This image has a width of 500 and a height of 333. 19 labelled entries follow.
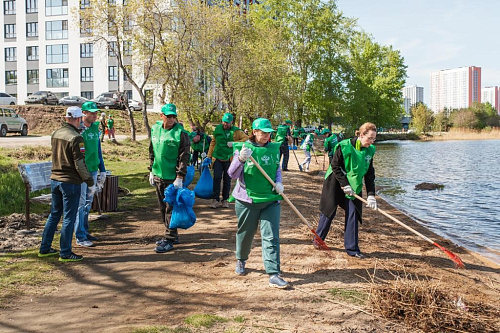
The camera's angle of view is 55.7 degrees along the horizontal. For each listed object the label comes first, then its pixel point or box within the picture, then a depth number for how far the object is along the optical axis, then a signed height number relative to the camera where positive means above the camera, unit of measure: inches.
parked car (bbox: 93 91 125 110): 1642.5 +147.0
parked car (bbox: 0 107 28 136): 1077.8 +56.0
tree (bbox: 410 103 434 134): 3427.7 +188.8
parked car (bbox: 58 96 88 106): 1665.8 +161.3
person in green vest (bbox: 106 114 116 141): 992.9 +38.7
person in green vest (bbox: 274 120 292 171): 639.8 +9.9
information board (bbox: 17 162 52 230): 309.3 -21.3
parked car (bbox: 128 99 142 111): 1744.6 +148.4
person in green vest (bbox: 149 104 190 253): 256.7 -4.4
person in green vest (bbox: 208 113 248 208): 382.6 +0.5
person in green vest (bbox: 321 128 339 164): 609.9 +2.7
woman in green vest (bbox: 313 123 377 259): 258.7 -19.9
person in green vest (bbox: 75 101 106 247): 276.8 -9.4
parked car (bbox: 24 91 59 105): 1706.4 +173.2
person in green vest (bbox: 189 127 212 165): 587.5 +2.4
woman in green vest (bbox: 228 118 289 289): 212.5 -22.5
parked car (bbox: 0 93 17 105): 1637.3 +164.3
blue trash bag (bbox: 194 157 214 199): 371.2 -31.8
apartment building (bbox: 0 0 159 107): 2196.4 +435.7
